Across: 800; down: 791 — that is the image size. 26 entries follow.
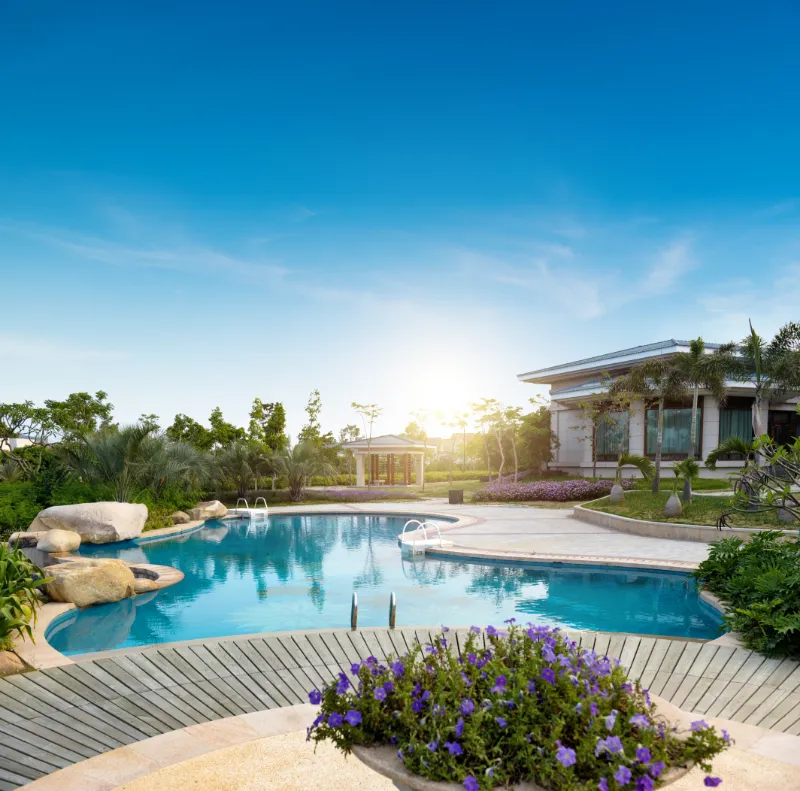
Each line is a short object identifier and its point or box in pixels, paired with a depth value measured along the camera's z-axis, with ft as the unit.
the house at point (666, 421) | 85.20
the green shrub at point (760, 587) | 17.44
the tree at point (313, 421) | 115.14
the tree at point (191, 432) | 96.17
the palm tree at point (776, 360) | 52.65
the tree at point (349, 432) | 169.58
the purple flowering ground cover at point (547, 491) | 74.93
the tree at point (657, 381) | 57.52
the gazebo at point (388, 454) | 103.14
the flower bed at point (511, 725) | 7.65
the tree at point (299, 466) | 83.46
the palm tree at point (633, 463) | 60.08
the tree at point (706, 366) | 52.80
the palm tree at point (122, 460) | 55.93
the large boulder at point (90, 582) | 25.82
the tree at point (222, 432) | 95.77
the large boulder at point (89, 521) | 46.65
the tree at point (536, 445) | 103.96
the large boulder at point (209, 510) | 63.98
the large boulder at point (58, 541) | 39.40
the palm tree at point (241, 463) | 82.84
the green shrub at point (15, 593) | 17.38
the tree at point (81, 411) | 92.22
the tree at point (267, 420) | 101.91
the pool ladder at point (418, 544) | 42.52
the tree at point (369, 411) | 108.37
